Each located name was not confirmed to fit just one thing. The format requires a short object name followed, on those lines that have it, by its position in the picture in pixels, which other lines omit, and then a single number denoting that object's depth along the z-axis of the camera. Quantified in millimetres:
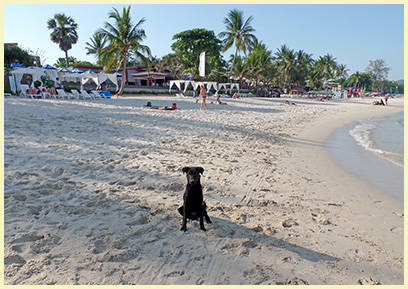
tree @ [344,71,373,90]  106325
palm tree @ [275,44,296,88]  64812
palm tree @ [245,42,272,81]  50344
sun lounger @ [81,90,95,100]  20927
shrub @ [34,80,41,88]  23406
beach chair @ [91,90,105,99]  22227
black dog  2971
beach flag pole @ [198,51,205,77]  28438
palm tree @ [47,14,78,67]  48938
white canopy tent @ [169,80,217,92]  31406
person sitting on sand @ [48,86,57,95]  19847
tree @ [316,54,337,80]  88625
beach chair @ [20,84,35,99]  19162
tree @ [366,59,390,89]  134000
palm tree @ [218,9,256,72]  45125
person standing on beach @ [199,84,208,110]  17669
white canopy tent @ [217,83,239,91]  37225
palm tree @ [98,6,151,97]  25953
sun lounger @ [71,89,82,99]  21109
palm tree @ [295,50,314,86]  69250
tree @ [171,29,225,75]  51906
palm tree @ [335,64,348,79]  93688
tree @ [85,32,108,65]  51788
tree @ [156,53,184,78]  50219
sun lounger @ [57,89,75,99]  20325
